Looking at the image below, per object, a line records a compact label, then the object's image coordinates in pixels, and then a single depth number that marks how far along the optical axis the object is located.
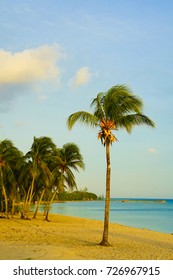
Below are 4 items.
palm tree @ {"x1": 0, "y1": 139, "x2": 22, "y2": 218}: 31.45
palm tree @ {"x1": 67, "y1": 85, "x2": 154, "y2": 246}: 15.64
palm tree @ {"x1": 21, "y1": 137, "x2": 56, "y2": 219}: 30.97
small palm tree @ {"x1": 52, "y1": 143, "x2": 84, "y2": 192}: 33.16
